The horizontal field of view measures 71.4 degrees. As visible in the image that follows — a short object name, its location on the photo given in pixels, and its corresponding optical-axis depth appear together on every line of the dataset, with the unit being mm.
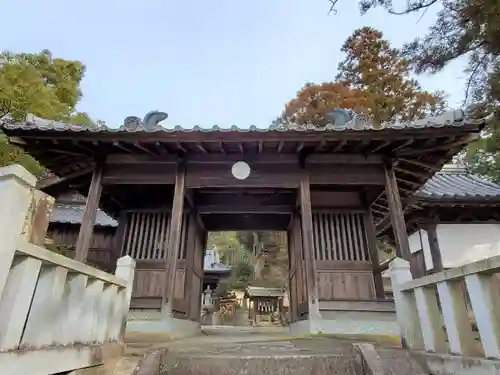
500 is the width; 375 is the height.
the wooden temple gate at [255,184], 6375
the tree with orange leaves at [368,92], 18203
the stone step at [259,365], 3354
